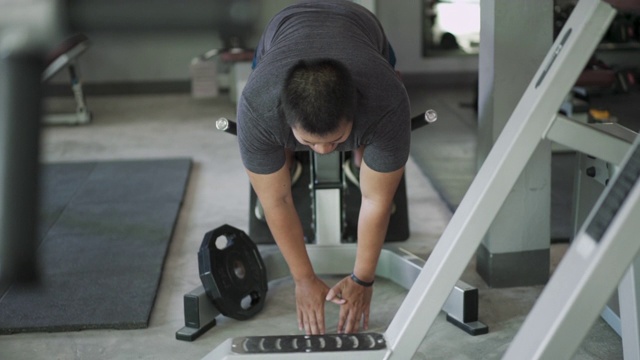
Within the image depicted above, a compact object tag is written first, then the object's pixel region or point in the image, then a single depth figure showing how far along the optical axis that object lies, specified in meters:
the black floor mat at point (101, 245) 2.31
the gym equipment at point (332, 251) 2.26
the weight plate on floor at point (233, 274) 2.21
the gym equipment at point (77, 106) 5.11
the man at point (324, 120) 1.48
